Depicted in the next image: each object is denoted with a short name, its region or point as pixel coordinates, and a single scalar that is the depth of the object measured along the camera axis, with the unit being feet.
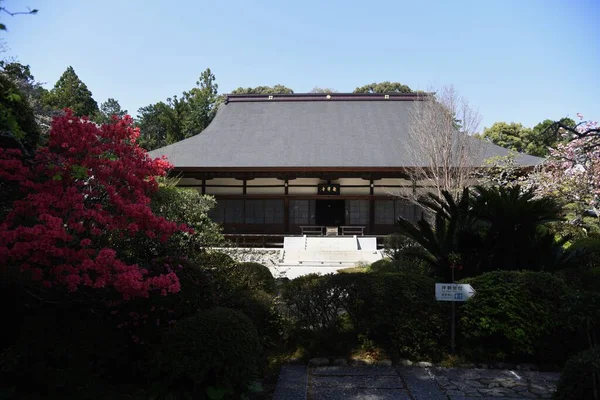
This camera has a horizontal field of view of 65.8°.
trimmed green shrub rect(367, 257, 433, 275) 23.45
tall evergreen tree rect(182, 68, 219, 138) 128.67
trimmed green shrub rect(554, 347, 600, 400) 9.71
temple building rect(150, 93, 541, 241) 65.16
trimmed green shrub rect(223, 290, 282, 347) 16.88
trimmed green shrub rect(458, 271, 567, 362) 16.80
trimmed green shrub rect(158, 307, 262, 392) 11.98
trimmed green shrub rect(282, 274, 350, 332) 18.03
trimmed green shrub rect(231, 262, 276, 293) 21.43
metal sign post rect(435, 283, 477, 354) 16.81
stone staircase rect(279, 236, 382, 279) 52.63
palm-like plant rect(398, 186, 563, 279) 20.90
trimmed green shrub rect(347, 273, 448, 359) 17.37
